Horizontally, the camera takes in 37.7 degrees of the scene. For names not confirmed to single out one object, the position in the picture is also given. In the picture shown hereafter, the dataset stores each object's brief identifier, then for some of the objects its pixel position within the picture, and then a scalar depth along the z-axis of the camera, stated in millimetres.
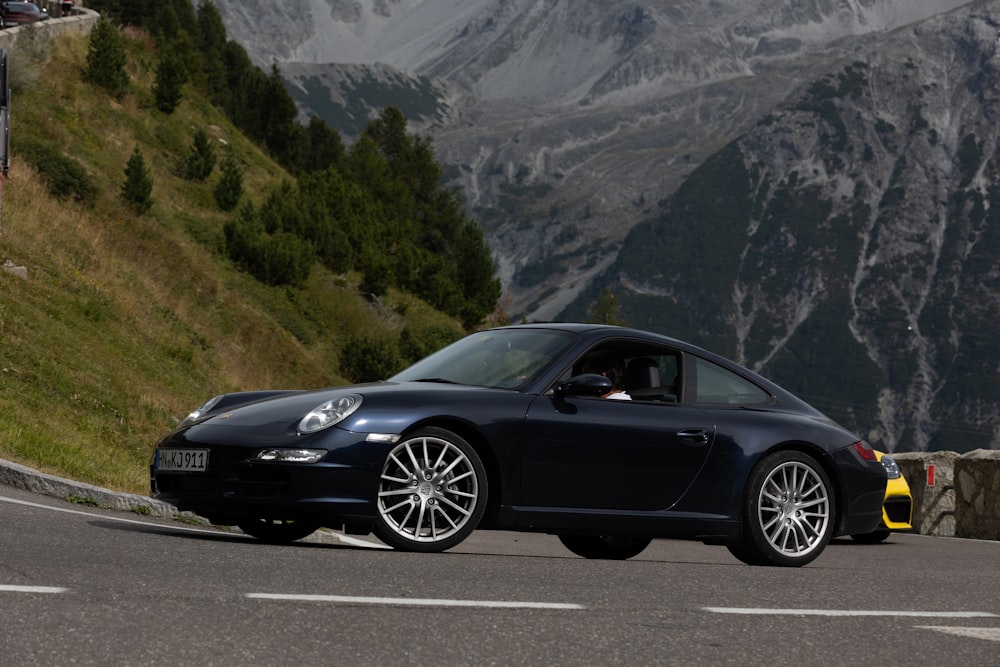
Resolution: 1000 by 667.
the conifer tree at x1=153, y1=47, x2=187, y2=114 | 44438
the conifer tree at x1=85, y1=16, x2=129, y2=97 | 41938
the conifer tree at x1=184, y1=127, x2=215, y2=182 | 41719
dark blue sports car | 7895
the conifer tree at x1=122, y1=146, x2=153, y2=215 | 34656
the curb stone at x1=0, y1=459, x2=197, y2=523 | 10578
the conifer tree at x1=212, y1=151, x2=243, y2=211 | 41500
